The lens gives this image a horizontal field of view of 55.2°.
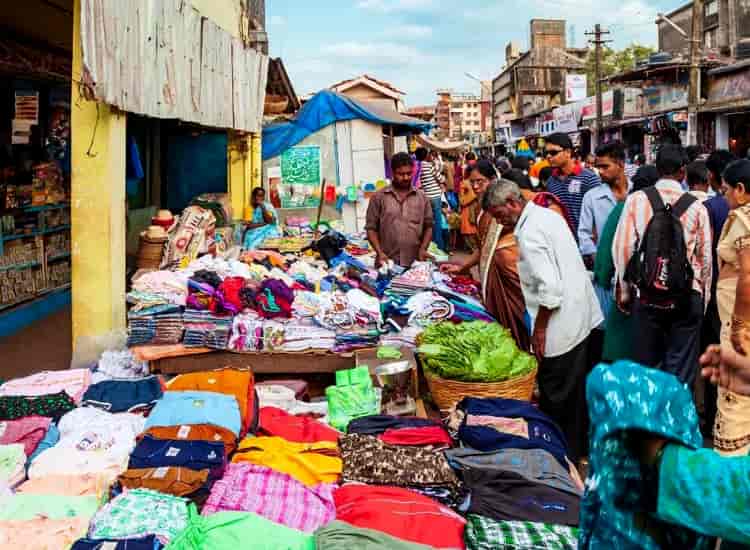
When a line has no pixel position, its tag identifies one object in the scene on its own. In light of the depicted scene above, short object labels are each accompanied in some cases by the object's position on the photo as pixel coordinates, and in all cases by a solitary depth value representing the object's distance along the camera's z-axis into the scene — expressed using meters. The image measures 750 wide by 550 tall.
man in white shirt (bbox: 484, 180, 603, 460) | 4.27
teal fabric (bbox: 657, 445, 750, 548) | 1.29
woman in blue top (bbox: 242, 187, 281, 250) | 10.64
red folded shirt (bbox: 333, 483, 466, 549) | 2.80
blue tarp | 13.02
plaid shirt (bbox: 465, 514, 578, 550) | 2.66
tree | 55.63
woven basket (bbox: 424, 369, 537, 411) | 4.19
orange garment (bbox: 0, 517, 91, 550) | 2.76
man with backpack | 4.18
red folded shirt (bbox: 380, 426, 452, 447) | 3.65
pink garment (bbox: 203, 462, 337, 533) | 3.02
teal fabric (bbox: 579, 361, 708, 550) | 1.38
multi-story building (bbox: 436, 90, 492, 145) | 73.06
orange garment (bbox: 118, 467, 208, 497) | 3.15
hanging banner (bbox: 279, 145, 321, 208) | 13.07
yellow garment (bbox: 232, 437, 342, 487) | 3.39
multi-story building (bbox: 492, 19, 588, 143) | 61.25
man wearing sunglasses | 7.00
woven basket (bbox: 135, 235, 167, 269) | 7.39
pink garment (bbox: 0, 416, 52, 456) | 3.71
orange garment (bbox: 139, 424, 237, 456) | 3.60
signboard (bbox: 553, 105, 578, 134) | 37.12
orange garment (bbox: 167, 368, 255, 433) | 4.13
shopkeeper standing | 7.24
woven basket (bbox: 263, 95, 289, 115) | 14.02
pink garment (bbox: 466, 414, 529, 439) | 3.60
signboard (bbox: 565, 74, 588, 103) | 40.31
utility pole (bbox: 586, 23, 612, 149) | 30.84
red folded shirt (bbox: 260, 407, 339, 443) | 3.91
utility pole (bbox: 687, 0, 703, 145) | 19.95
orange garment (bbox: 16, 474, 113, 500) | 3.25
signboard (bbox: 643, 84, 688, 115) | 25.44
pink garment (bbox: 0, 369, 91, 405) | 4.53
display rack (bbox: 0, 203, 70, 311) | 7.78
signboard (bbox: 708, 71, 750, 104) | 21.38
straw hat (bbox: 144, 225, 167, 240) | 7.38
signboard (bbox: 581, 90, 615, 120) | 31.41
